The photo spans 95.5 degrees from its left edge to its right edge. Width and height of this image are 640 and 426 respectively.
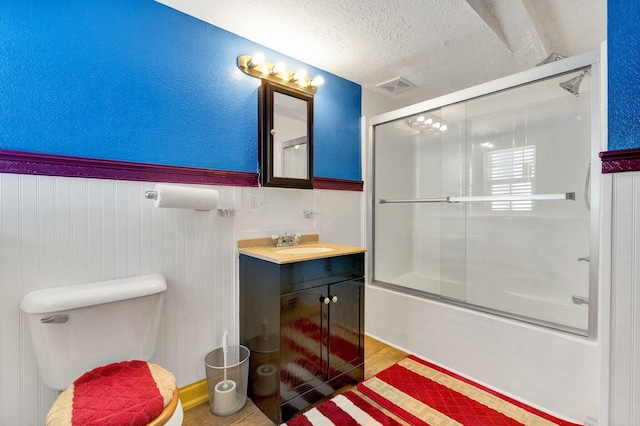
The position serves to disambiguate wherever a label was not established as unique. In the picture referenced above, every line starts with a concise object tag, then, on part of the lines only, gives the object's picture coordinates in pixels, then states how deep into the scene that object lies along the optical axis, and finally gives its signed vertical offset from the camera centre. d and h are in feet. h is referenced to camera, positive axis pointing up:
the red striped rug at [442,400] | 5.04 -3.69
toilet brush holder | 5.24 -3.25
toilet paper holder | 4.59 +0.08
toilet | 3.11 -1.96
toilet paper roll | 4.55 +0.20
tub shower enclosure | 6.73 +0.24
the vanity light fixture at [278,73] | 6.05 +3.00
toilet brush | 5.22 -3.35
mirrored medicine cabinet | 6.20 +1.61
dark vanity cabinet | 5.00 -2.25
